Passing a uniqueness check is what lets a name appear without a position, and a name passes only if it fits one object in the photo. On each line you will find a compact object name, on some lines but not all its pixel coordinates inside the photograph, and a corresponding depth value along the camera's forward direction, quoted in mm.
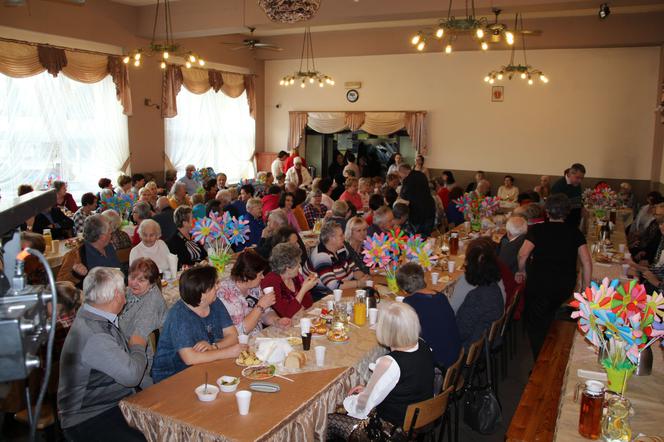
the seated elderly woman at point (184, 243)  5379
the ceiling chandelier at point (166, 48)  8211
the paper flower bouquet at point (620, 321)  2562
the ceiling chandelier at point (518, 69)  10294
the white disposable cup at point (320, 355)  3092
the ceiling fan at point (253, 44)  9994
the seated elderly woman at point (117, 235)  5766
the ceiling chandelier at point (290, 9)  6488
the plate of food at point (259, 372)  2932
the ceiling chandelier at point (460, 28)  5762
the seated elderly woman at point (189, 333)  3119
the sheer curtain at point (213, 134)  12766
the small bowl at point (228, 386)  2744
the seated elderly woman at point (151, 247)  5027
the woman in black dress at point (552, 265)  4707
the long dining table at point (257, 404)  2475
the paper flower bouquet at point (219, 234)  5047
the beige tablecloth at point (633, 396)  2502
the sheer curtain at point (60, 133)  9289
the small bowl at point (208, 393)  2660
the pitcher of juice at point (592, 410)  2412
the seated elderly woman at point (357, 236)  5297
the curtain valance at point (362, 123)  13625
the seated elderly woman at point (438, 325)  3549
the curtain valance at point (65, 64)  8844
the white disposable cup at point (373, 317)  3818
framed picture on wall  12828
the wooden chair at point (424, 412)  2775
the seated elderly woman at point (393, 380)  2861
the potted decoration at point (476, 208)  7672
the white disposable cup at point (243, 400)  2517
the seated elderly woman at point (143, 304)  3576
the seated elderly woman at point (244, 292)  3756
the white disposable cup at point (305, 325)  3330
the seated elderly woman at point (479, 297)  3926
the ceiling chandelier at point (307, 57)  14281
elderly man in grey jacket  2805
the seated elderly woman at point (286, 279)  3971
